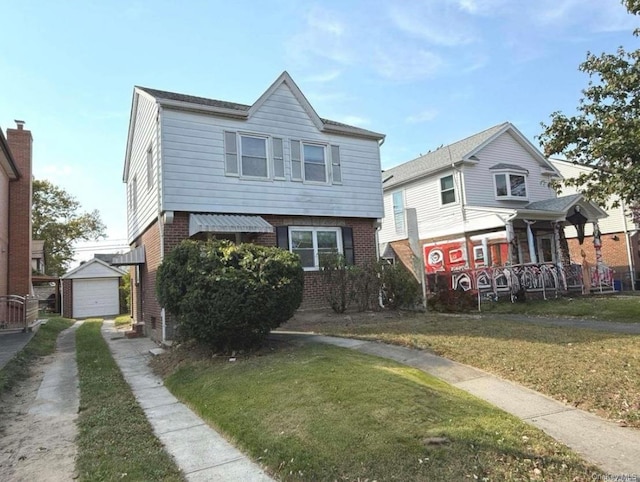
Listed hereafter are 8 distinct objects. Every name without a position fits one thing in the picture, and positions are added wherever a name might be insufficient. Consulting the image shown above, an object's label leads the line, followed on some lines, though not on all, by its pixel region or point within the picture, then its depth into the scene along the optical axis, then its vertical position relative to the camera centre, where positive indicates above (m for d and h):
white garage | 29.97 +0.43
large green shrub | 7.55 -0.04
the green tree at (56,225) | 40.75 +6.66
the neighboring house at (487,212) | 17.58 +2.66
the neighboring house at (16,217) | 16.61 +3.19
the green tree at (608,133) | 9.44 +2.95
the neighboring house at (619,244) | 22.66 +1.11
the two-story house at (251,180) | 12.07 +3.07
